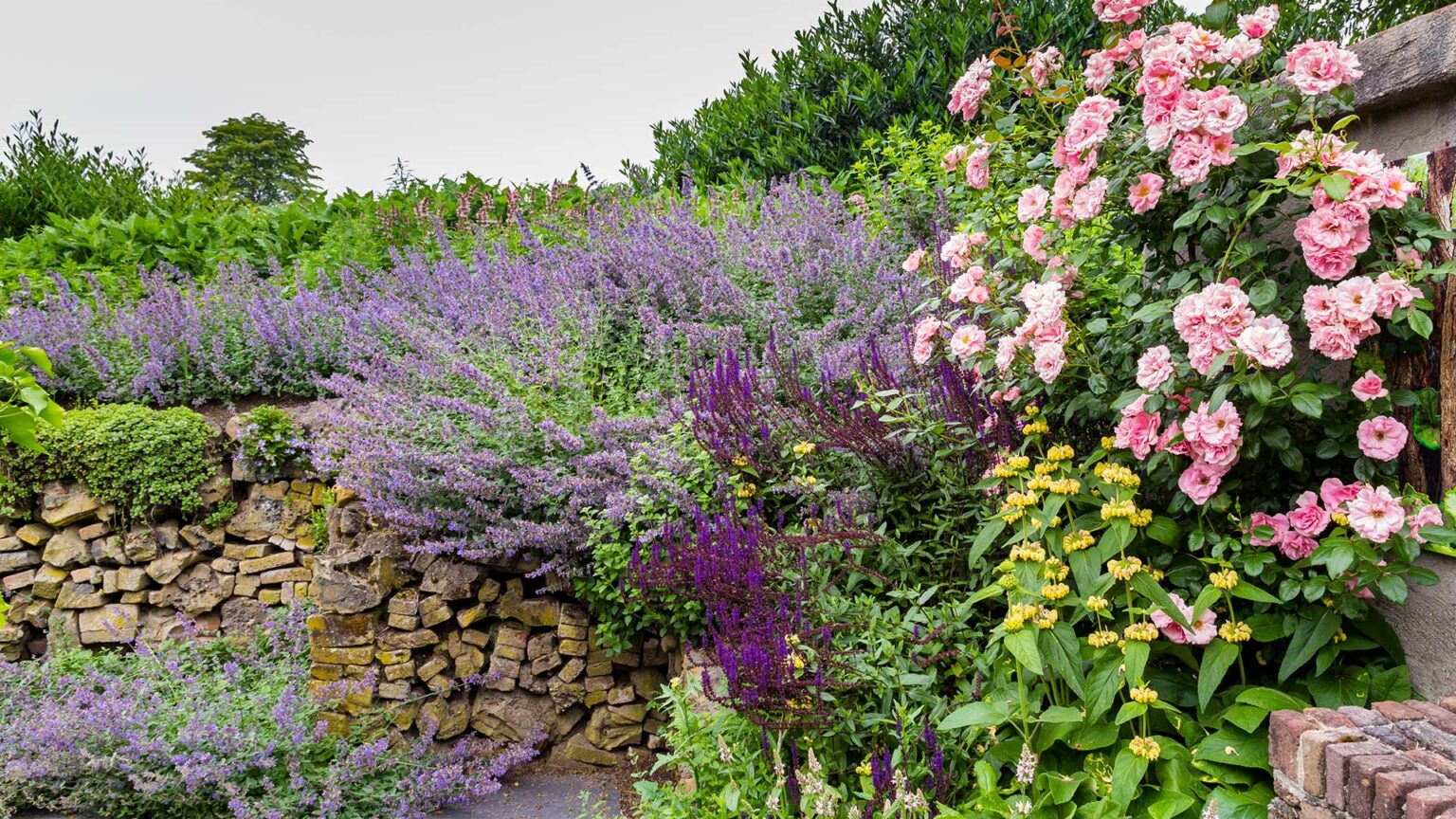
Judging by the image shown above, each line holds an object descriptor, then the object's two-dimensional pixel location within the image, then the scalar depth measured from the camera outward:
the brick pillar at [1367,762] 1.69
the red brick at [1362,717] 1.97
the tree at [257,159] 23.95
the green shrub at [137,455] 4.87
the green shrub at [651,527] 3.23
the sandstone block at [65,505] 5.01
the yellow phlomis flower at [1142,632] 2.08
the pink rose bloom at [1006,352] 2.45
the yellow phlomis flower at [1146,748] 2.04
